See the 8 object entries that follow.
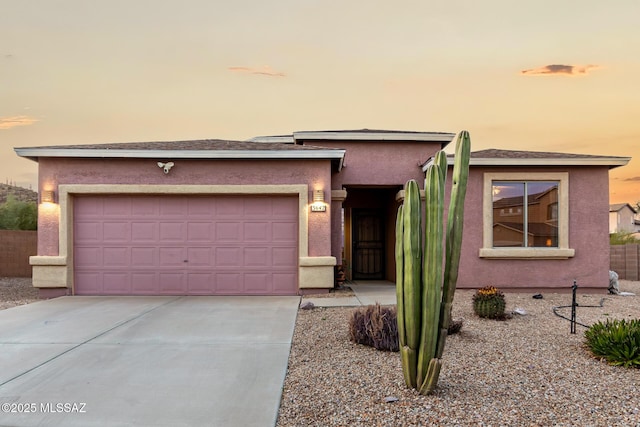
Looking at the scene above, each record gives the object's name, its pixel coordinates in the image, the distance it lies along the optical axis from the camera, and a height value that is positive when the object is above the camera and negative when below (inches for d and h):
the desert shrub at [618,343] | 195.9 -57.2
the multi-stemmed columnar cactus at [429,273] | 151.5 -18.3
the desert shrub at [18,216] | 759.7 +12.6
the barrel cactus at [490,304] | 297.3 -57.0
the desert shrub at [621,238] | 748.0 -30.7
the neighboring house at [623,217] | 1951.3 +20.0
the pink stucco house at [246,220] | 405.1 +2.4
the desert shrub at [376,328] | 220.8 -55.8
